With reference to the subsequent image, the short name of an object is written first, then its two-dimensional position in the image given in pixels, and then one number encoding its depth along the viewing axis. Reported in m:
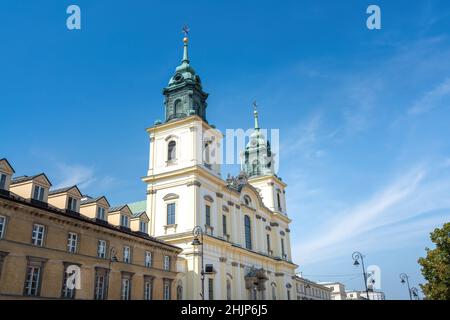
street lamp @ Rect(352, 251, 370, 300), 35.34
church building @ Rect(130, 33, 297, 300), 44.19
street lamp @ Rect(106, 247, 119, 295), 28.74
